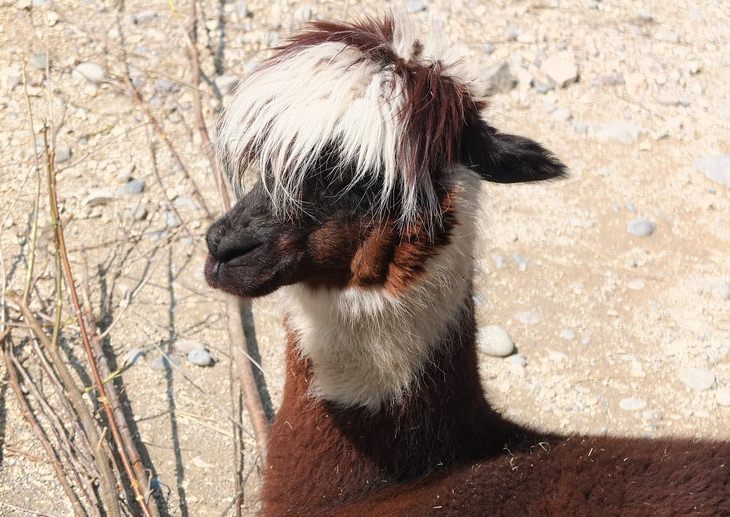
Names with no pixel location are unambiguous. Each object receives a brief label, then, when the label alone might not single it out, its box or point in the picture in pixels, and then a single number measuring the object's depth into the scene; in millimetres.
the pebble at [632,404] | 5008
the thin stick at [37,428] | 4113
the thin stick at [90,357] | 4129
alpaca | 2857
